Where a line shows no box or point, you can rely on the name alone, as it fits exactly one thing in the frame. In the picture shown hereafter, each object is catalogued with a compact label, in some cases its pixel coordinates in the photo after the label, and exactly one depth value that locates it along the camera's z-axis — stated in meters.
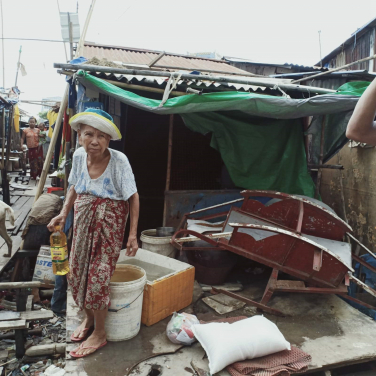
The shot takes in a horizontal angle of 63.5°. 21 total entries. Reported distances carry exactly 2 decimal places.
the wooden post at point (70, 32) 5.38
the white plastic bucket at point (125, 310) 2.89
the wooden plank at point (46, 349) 3.42
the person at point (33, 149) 12.63
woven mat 2.58
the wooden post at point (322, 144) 5.56
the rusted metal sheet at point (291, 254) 3.59
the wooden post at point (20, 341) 3.44
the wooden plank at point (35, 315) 3.63
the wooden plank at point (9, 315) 3.57
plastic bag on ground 2.98
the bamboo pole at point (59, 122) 5.26
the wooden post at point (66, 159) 5.59
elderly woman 2.74
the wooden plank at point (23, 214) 6.86
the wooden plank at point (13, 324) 3.34
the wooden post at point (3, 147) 8.20
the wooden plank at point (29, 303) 4.07
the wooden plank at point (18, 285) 3.75
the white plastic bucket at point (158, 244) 4.61
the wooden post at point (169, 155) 5.53
